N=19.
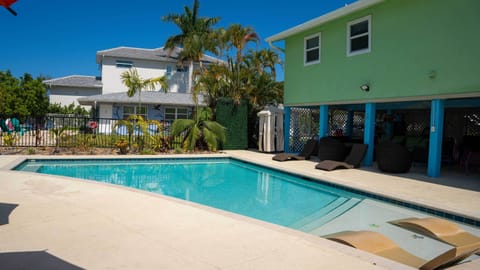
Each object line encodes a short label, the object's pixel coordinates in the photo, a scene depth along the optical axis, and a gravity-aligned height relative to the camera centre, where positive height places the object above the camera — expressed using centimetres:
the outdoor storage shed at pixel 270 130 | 1659 -36
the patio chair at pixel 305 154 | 1356 -132
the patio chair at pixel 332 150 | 1283 -97
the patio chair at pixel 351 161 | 1120 -130
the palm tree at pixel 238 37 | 1964 +513
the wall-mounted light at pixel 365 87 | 1231 +145
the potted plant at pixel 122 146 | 1458 -122
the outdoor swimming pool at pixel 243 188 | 692 -191
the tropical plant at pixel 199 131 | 1616 -53
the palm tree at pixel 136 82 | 1666 +188
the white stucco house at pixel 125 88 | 2592 +330
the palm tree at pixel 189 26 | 3206 +942
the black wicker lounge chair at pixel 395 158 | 1086 -103
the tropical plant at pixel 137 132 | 1507 -61
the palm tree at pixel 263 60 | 2038 +395
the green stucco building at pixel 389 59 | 955 +241
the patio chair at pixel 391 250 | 360 -152
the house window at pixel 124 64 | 3117 +521
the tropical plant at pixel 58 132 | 1430 -67
